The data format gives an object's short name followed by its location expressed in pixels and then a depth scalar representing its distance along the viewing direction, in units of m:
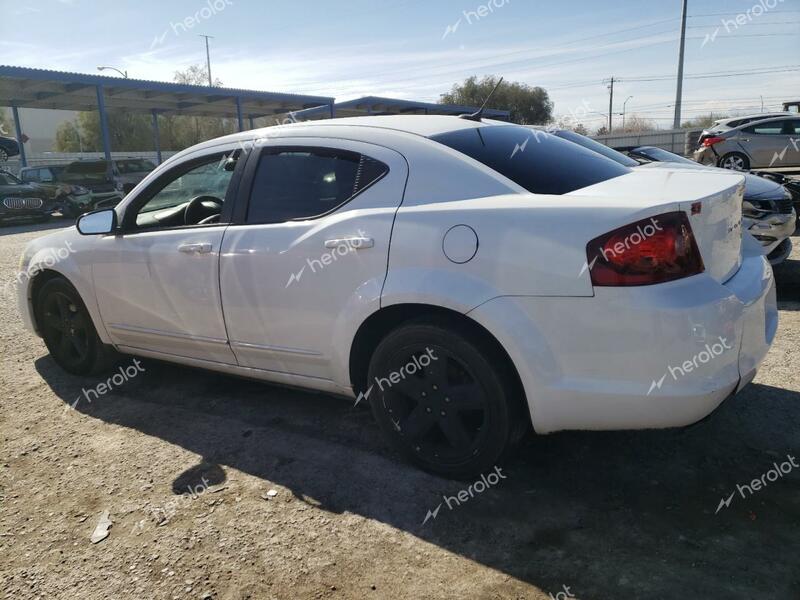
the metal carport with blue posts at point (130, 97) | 21.92
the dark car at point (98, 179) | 19.69
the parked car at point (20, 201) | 17.91
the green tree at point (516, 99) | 56.84
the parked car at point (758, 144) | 16.44
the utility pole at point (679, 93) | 35.10
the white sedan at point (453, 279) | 2.36
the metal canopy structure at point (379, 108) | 30.94
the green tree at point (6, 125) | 53.16
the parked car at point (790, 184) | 7.74
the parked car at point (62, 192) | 19.11
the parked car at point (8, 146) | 24.97
